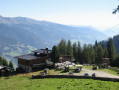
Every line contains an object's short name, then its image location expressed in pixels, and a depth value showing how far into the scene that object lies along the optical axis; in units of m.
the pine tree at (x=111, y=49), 101.78
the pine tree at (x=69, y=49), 101.75
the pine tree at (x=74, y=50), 107.99
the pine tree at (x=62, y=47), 104.21
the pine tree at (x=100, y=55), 100.12
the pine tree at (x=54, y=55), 59.50
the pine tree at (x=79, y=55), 99.16
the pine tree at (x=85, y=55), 95.38
